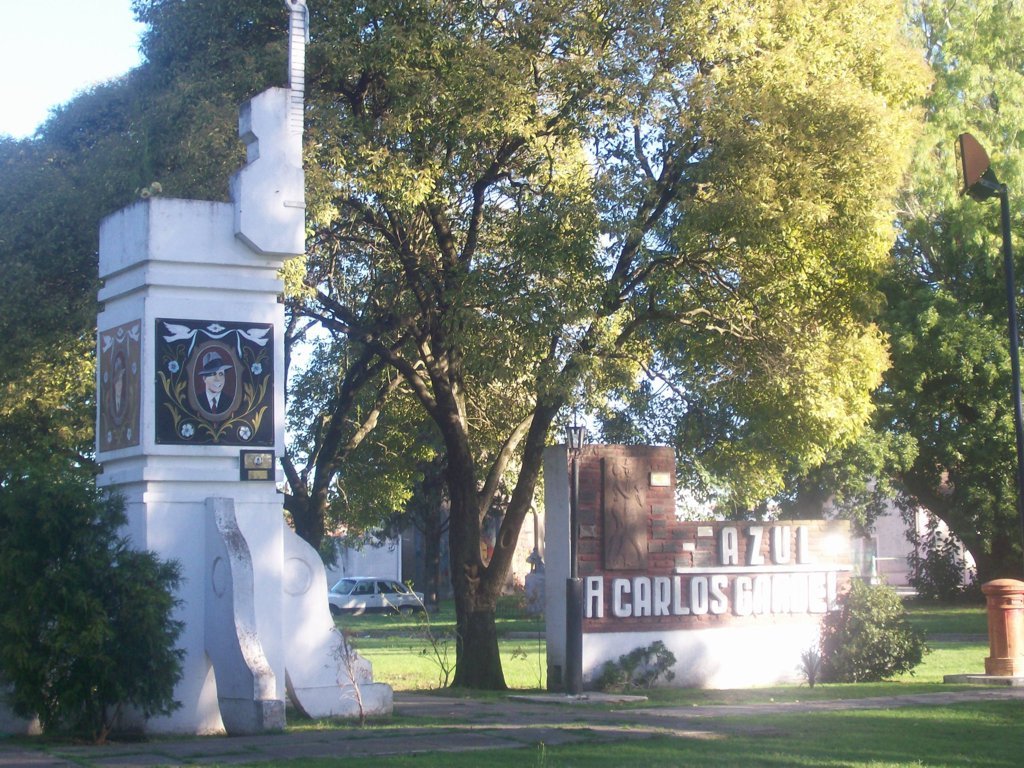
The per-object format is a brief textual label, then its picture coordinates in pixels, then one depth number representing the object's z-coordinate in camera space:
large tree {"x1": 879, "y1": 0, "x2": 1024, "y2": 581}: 33.38
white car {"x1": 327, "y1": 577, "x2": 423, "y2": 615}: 55.10
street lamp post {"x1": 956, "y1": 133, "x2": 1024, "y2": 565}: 15.03
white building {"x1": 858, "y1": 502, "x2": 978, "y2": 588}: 63.17
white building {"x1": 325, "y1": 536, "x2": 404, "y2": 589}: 73.63
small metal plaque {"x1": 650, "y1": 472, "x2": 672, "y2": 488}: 17.95
